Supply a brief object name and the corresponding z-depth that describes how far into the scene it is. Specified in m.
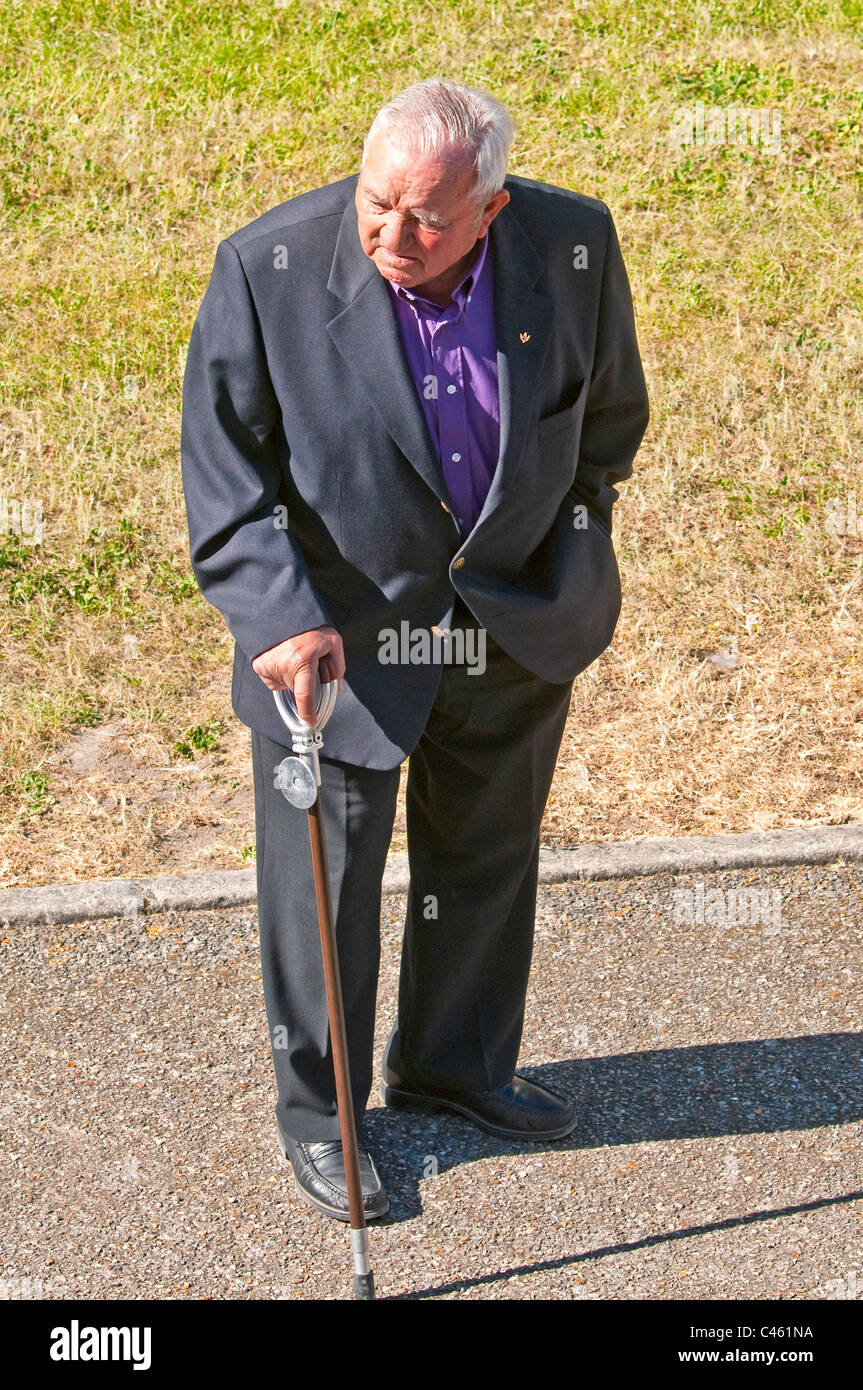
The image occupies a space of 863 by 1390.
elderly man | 2.78
